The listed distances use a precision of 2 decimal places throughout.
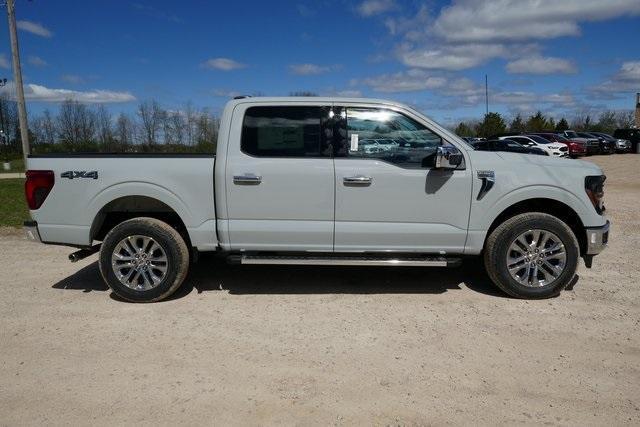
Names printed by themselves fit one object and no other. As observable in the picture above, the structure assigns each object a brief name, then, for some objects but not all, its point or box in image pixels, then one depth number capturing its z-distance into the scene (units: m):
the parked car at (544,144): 29.39
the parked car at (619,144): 38.71
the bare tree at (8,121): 37.29
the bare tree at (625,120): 68.31
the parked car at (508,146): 25.83
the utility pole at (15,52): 16.86
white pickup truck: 4.77
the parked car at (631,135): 40.62
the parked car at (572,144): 33.72
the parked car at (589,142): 36.31
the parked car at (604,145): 37.50
